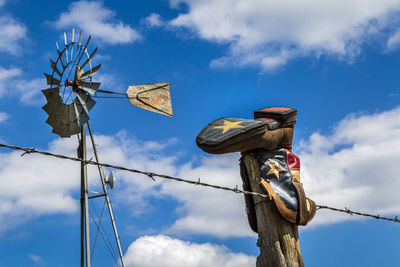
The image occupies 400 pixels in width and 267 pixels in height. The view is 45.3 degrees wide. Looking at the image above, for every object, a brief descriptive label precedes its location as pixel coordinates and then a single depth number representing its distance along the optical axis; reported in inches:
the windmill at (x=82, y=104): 450.0
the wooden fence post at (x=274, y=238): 243.1
